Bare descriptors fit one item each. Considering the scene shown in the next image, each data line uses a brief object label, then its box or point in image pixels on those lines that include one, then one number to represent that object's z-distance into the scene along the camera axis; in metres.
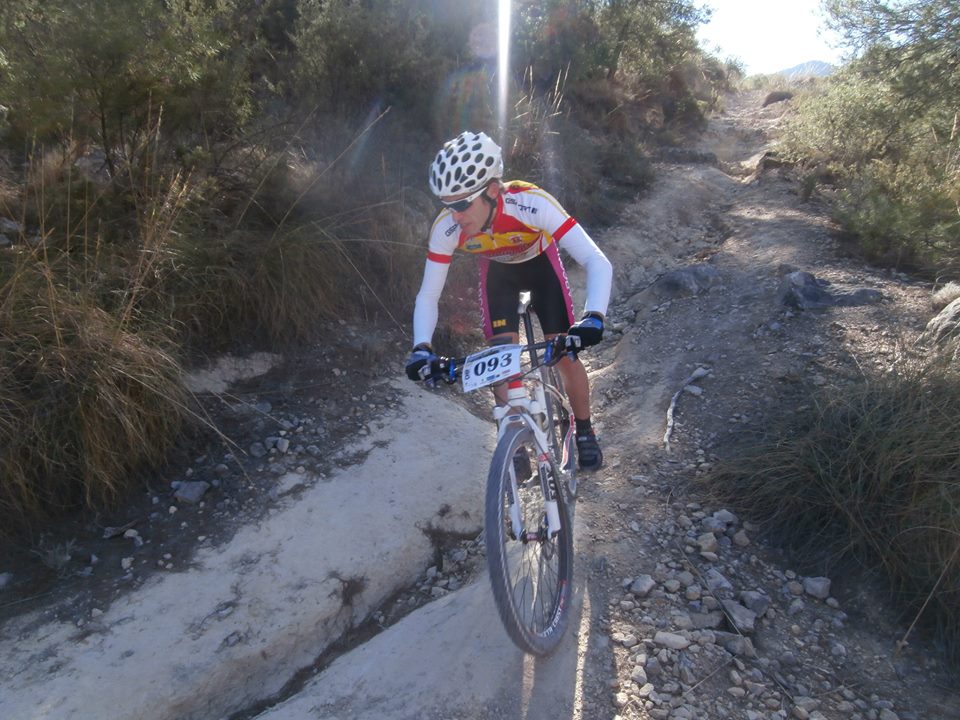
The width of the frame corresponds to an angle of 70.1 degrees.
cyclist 2.96
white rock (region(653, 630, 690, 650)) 2.79
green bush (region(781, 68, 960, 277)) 6.07
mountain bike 2.47
